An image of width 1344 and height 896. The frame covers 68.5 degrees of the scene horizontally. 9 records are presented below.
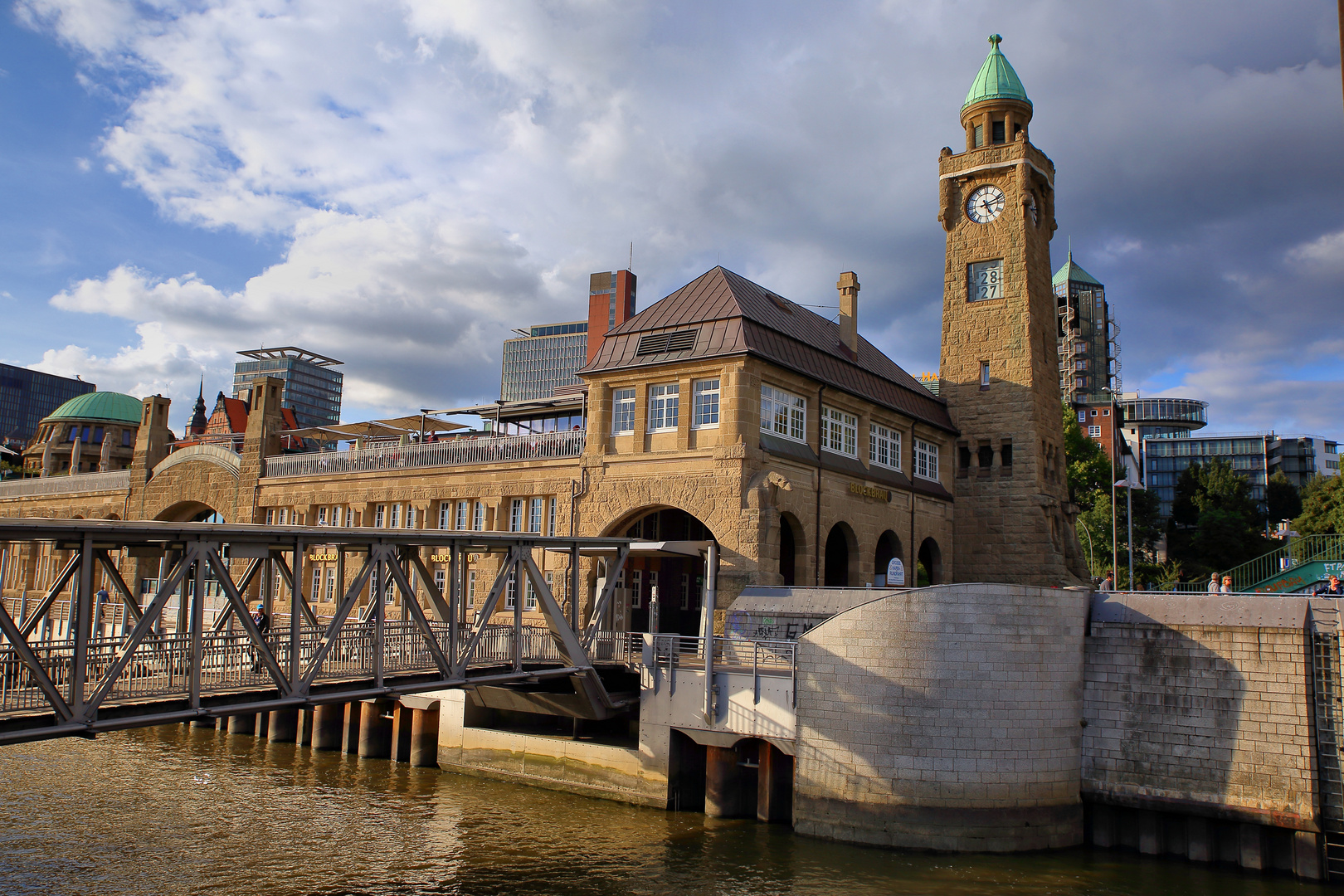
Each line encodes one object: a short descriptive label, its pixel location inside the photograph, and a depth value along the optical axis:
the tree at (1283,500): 84.06
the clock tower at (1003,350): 36.88
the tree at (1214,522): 59.25
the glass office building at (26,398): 151.62
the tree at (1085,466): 54.38
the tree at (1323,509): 51.38
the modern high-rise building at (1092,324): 131.12
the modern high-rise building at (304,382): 160.62
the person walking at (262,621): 20.21
